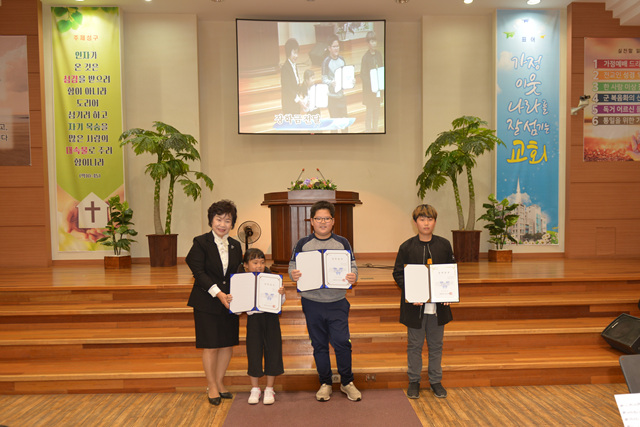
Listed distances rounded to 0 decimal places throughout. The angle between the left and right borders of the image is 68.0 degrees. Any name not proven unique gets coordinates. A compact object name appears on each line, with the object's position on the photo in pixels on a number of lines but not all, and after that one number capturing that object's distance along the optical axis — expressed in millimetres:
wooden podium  6043
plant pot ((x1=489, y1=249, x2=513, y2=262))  7238
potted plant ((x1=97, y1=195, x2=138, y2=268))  6867
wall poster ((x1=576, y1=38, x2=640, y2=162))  7617
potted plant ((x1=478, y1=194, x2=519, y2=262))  7172
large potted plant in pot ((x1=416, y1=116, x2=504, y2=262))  6797
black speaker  3826
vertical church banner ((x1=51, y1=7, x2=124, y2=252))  7438
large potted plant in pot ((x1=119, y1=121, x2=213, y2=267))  6629
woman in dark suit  3264
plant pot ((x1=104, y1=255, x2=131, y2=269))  6887
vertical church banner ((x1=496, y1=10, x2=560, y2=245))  7715
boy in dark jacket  3436
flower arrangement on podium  6262
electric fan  6184
